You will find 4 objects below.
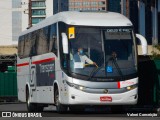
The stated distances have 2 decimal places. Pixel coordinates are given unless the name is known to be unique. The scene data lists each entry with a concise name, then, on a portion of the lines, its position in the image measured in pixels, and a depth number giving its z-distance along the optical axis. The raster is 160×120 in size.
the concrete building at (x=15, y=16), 184.00
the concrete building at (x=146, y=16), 98.34
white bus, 23.02
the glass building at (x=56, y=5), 184.38
